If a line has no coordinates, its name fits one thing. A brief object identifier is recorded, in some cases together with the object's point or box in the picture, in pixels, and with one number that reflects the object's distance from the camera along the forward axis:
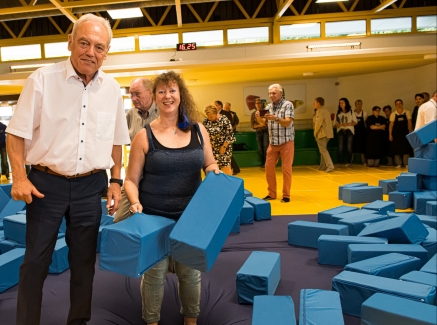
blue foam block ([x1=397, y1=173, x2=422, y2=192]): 5.50
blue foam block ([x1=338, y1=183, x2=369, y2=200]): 6.29
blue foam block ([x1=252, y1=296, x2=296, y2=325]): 1.94
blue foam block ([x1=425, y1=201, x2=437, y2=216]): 4.58
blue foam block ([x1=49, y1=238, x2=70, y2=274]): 3.29
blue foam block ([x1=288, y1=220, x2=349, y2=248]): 3.84
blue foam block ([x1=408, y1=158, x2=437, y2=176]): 5.23
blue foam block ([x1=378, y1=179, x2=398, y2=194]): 6.43
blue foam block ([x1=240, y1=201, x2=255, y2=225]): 4.88
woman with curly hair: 2.22
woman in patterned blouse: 5.91
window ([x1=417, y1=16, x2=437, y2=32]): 11.23
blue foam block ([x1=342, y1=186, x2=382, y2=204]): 6.02
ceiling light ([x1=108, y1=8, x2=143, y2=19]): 10.06
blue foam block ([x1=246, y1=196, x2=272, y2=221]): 5.08
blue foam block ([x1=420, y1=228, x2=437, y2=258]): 3.40
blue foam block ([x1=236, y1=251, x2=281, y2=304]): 2.69
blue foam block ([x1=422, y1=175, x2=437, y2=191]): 5.44
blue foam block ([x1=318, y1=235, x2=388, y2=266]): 3.38
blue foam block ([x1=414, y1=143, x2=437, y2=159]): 5.19
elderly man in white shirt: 1.93
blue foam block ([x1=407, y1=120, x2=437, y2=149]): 5.11
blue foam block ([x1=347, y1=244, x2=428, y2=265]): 3.07
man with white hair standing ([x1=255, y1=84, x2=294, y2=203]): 5.90
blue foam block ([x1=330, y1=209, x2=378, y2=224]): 4.27
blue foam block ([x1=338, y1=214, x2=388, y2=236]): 3.96
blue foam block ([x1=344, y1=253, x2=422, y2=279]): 2.74
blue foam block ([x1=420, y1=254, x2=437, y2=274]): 2.59
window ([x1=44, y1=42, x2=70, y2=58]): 12.39
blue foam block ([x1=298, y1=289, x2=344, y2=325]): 1.96
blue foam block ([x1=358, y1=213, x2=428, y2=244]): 3.31
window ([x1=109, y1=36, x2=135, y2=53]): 12.04
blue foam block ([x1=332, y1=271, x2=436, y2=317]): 2.21
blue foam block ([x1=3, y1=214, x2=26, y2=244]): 3.60
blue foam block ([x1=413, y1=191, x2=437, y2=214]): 5.07
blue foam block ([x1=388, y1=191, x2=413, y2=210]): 5.53
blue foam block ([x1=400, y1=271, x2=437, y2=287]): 2.40
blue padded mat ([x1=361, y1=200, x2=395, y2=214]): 4.59
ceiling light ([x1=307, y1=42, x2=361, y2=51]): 10.55
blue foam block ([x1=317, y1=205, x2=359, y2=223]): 4.50
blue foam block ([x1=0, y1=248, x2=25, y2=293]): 2.97
